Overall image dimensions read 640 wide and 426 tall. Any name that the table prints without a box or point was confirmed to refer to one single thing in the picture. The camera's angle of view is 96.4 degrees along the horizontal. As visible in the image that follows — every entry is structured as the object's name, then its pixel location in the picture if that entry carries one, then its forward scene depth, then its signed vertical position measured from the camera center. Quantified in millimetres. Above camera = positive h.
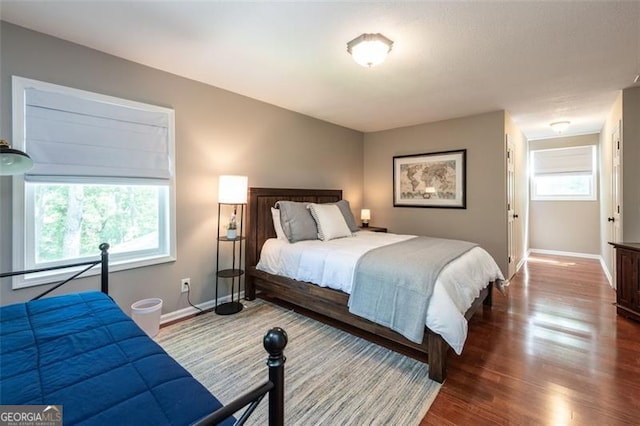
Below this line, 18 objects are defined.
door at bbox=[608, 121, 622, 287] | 3350 +271
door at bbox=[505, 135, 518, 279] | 4137 +65
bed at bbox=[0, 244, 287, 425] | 789 -543
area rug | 1689 -1148
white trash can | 2422 -876
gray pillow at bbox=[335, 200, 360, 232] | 4020 -29
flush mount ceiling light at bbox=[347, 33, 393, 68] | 2102 +1240
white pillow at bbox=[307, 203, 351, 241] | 3445 -116
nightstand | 4729 -279
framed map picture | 4324 +527
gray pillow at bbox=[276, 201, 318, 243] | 3333 -115
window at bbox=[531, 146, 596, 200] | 5766 +817
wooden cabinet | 2837 -690
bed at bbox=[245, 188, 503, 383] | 2008 -758
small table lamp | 5090 -81
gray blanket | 2047 -570
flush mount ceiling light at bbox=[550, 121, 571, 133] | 4535 +1399
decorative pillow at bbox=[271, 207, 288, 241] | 3441 -142
